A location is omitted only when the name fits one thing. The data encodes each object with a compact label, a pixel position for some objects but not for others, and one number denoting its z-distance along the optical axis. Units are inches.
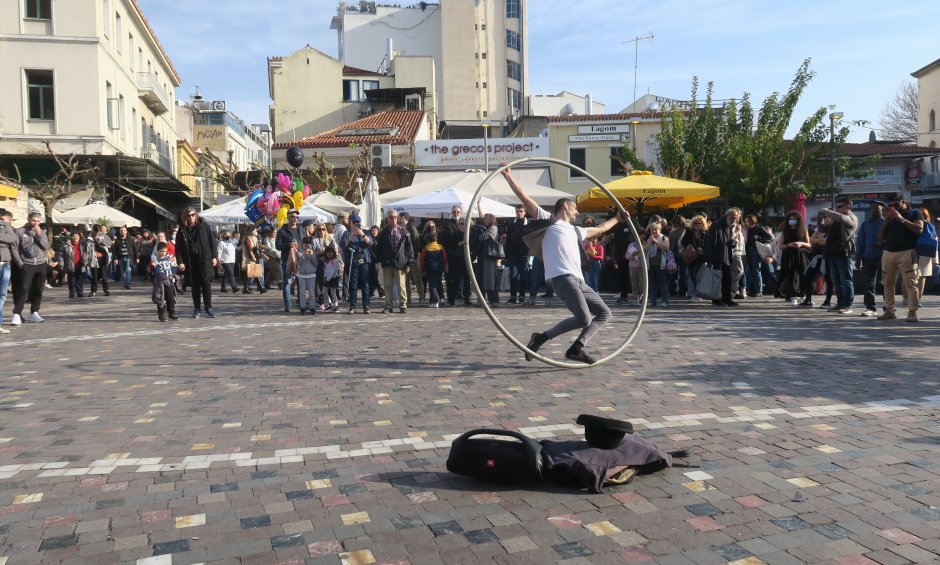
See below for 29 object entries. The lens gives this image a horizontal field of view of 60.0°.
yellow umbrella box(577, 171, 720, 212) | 673.6
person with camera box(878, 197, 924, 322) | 483.8
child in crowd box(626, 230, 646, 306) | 643.5
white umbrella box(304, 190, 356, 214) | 981.8
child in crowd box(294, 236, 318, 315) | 634.8
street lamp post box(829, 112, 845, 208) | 1214.4
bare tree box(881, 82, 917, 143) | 2672.2
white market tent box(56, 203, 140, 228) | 1059.9
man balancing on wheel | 348.2
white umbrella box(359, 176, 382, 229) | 860.0
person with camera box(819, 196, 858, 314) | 548.4
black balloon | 880.4
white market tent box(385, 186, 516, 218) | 758.5
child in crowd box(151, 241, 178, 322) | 582.6
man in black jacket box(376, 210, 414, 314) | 613.0
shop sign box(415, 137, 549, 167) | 1642.5
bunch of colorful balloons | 805.9
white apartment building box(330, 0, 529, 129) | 2674.7
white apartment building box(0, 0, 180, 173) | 1302.9
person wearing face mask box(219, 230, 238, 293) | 904.3
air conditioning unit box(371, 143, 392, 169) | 1669.8
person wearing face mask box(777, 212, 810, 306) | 637.9
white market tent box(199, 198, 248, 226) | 888.9
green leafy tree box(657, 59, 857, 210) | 1046.4
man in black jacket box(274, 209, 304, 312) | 646.5
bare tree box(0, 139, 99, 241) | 987.3
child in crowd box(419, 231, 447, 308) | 679.1
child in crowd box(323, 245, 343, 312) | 632.4
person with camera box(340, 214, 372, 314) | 628.7
